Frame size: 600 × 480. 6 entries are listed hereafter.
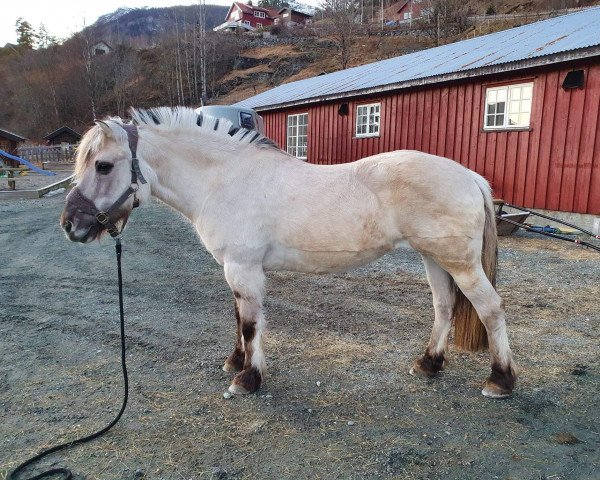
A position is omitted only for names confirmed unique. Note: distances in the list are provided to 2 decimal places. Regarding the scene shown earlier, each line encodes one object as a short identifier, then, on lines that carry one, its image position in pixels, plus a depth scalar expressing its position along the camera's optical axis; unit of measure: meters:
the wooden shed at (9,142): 29.85
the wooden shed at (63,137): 37.00
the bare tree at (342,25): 44.94
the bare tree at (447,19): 41.53
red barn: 8.15
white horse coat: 2.70
